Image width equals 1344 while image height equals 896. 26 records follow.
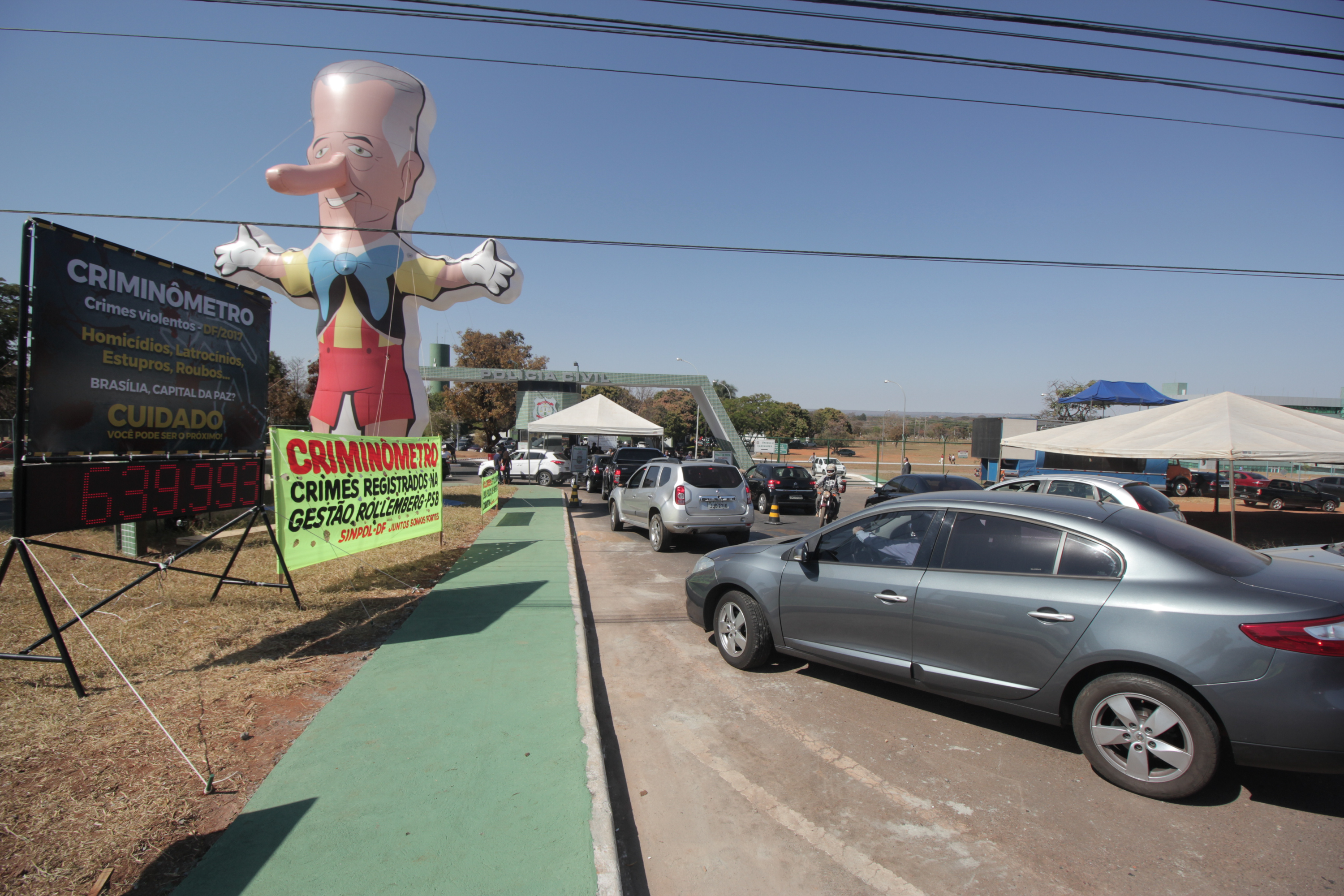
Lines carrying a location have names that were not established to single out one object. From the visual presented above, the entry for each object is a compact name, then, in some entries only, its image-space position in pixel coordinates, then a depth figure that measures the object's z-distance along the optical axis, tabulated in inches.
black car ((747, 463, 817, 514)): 692.7
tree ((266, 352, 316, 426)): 1578.5
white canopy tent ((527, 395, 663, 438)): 773.3
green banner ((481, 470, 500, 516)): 542.9
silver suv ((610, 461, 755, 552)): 426.0
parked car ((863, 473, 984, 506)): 537.6
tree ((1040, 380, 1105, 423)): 1643.7
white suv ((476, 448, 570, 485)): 1020.5
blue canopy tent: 1213.7
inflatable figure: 445.1
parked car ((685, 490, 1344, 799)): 122.2
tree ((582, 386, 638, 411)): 2721.7
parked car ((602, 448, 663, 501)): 752.3
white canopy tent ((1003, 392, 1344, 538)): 432.1
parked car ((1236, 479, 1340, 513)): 932.6
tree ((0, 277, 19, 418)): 693.3
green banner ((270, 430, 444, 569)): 242.2
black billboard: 178.4
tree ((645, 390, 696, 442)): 2731.3
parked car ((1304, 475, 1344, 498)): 993.5
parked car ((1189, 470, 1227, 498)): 1056.2
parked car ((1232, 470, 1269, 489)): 1023.6
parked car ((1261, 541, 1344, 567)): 245.6
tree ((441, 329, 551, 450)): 1978.3
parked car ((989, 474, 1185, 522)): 374.3
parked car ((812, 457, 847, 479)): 1262.4
